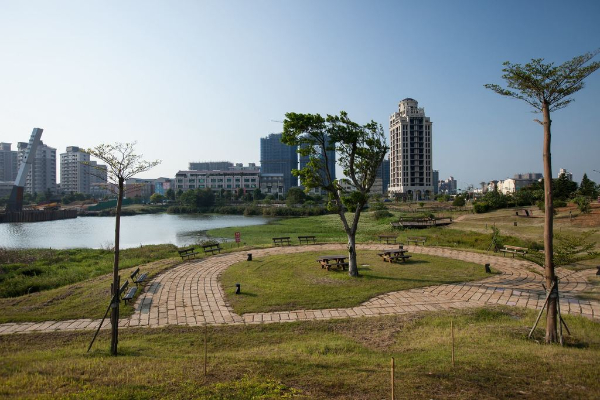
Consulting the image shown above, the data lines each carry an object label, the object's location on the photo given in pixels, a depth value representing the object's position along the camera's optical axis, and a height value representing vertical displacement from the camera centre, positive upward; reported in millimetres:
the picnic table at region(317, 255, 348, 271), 16558 -2929
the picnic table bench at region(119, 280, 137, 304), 11562 -3160
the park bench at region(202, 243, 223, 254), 21922 -3176
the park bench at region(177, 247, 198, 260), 19744 -3226
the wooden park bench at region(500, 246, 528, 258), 18422 -2738
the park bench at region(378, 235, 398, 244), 26456 -3047
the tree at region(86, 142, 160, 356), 7633 +534
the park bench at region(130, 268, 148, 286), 14035 -3171
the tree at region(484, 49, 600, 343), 7980 +2638
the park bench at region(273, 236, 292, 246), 25175 -3077
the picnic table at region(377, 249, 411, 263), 18109 -2908
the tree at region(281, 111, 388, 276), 15008 +2205
